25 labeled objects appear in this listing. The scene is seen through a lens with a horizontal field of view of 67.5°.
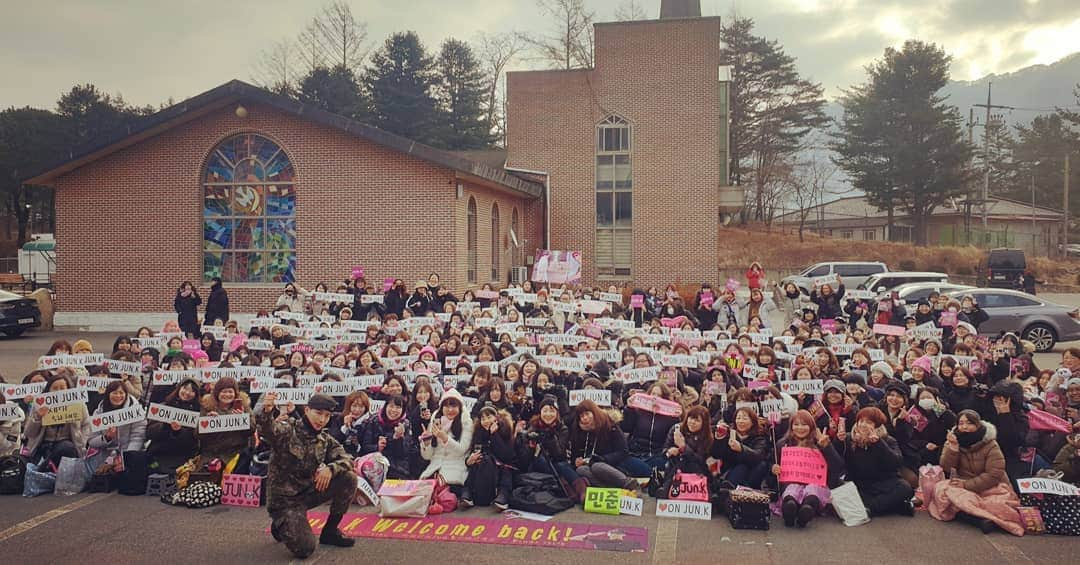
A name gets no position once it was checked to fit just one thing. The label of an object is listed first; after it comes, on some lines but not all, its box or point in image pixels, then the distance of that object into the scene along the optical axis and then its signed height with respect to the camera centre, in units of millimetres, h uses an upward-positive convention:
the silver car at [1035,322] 18016 -1649
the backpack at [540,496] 7660 -2370
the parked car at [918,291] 20833 -1092
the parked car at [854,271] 30844 -819
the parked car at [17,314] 21266 -1576
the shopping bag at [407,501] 7531 -2320
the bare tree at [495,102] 55250 +10402
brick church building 21172 +1257
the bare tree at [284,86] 51547 +10818
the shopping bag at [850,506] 7258 -2323
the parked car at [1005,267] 34062 -789
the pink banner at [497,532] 6832 -2463
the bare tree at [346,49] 52031 +13136
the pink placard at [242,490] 7887 -2320
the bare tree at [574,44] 45938 +11920
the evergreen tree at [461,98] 50156 +10077
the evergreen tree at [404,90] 49875 +10318
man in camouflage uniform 6297 -1753
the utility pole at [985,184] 46697 +3716
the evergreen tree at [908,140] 49625 +6847
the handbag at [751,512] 7172 -2328
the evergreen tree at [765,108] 58969 +10478
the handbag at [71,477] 8180 -2251
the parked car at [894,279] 24936 -952
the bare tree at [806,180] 59438 +5357
